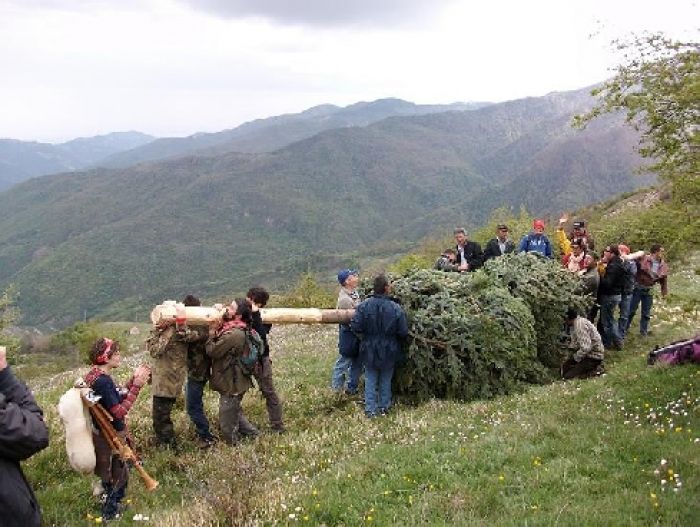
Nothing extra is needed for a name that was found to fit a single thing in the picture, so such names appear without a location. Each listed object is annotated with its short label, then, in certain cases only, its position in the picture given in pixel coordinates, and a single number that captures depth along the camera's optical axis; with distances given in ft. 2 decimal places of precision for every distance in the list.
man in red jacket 51.13
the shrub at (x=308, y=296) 146.30
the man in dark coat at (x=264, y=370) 33.01
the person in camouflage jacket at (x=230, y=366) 31.50
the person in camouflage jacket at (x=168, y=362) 31.45
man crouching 41.39
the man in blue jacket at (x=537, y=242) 52.24
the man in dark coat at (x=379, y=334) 35.99
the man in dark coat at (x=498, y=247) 52.19
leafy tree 28.89
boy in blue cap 39.09
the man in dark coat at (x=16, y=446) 15.53
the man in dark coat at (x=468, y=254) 51.78
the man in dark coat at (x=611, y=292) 47.44
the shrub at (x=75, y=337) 245.04
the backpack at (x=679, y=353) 35.76
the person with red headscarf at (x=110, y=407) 24.20
